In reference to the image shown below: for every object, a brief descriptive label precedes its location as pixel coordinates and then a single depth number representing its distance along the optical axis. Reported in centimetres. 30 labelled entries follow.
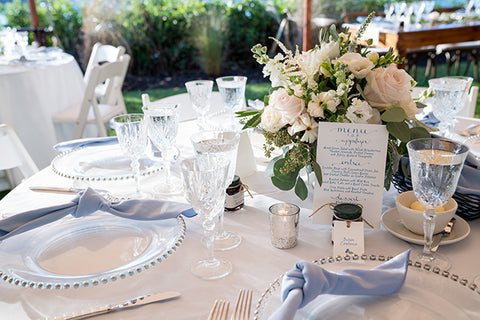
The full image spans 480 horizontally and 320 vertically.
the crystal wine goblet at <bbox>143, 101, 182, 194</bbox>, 111
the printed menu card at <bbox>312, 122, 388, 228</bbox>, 93
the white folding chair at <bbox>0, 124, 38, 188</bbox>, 159
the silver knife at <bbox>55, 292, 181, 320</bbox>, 72
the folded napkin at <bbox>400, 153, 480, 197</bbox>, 94
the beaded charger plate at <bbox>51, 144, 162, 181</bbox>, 121
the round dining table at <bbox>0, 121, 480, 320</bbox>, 74
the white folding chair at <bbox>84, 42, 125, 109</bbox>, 385
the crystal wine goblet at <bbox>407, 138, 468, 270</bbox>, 78
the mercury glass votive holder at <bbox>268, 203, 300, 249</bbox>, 89
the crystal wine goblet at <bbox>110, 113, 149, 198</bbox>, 109
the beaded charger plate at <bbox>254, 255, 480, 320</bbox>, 69
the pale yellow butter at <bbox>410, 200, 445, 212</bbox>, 88
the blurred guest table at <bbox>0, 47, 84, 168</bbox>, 287
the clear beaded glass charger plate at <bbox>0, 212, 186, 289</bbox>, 78
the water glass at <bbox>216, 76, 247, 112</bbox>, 140
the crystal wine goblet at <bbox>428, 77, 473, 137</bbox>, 131
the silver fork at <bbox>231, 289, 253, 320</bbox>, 69
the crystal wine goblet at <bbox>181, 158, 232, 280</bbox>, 78
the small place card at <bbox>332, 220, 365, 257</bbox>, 87
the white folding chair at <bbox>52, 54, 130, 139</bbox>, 278
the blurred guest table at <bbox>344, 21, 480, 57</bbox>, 476
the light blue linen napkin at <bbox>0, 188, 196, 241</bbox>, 94
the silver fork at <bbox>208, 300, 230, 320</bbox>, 70
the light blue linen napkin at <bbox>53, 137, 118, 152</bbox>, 147
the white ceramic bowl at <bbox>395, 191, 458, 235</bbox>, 87
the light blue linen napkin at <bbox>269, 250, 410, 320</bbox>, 68
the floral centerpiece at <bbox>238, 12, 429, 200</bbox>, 92
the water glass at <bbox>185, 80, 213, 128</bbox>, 142
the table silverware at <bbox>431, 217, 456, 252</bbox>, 86
